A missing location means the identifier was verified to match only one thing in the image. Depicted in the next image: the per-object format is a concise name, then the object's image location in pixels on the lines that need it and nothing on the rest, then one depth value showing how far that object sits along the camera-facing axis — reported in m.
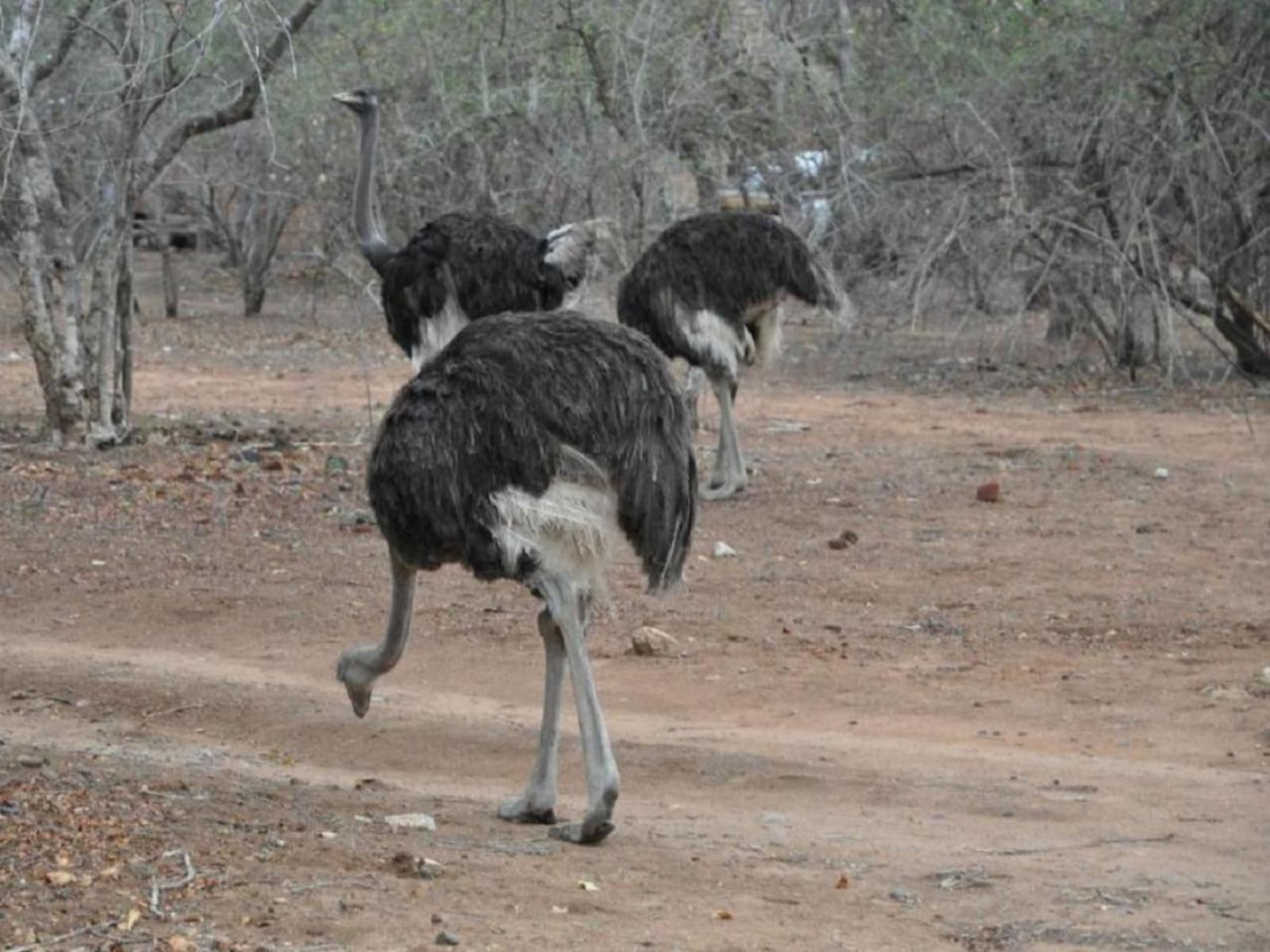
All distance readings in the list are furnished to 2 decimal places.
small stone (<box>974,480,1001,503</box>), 21.41
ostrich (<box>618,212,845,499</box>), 21.31
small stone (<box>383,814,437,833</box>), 10.32
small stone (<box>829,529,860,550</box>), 19.25
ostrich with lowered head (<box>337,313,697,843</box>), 9.91
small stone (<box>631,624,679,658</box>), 15.48
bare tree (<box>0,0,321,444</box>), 20.87
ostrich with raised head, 20.34
